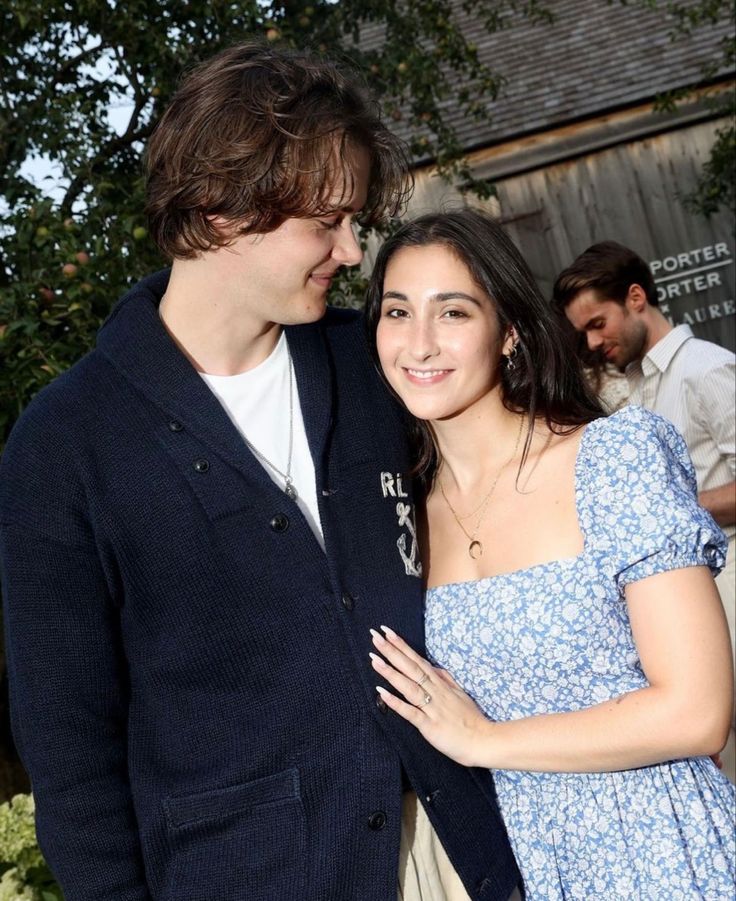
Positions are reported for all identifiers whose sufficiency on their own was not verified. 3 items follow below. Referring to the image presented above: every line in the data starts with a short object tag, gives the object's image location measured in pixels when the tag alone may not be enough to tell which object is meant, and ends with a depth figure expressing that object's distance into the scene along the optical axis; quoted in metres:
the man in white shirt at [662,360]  4.33
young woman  2.18
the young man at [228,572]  2.07
